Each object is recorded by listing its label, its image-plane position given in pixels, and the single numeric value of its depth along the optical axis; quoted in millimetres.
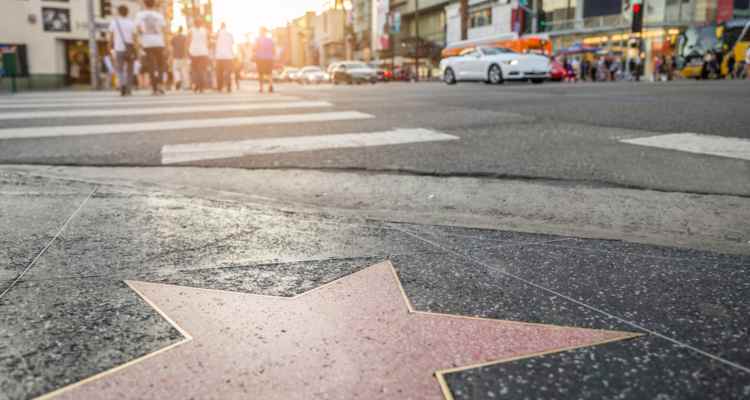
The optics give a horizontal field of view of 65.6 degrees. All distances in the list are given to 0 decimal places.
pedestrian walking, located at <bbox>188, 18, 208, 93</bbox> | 12883
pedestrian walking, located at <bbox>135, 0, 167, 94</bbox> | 10625
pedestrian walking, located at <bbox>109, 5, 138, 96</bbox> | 10852
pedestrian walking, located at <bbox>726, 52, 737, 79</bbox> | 31666
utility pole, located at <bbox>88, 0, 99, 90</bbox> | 21406
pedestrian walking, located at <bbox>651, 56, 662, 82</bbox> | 29092
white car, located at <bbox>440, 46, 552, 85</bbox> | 17375
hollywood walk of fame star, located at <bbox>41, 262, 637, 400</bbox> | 932
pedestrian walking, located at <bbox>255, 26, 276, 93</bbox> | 13484
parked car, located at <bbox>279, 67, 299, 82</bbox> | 51306
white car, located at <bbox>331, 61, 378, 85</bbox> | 31672
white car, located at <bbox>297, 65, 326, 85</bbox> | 42875
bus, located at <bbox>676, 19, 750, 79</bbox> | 35250
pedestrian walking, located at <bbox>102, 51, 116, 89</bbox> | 20748
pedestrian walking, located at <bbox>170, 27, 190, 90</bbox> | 15850
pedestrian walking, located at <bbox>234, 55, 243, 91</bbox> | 18906
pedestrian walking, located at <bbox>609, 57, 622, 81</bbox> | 31675
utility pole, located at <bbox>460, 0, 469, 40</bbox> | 44531
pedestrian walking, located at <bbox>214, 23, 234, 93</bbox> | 13375
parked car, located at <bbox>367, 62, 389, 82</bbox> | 38844
